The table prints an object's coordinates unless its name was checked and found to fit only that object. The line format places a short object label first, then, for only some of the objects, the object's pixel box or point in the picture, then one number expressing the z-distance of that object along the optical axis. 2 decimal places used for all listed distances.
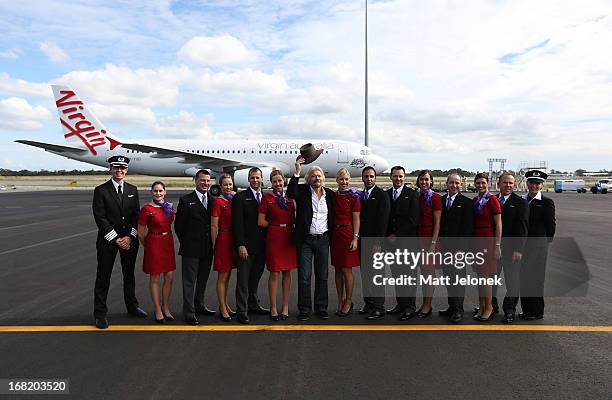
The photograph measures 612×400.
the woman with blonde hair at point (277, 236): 5.21
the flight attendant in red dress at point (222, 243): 5.19
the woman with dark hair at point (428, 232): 5.26
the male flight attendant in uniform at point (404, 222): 5.21
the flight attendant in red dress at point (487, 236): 5.08
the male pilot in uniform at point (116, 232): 4.99
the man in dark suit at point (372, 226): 5.25
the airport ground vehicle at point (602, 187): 42.00
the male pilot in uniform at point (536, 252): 5.14
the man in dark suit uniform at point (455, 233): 5.13
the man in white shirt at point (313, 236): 5.20
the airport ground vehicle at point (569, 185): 44.59
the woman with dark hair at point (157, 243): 5.11
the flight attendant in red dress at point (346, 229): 5.26
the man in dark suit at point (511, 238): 5.11
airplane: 27.69
